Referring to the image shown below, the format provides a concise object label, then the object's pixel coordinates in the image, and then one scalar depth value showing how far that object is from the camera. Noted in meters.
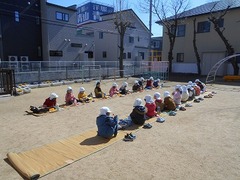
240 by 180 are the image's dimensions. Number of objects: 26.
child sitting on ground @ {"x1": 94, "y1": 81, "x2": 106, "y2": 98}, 10.23
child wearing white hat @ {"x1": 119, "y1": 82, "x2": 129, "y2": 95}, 11.34
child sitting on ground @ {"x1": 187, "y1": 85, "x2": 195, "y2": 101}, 9.69
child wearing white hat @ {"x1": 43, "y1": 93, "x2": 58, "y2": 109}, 7.93
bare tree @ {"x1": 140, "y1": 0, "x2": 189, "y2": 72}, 22.11
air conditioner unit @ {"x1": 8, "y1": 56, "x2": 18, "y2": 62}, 19.61
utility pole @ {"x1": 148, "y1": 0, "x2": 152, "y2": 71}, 20.02
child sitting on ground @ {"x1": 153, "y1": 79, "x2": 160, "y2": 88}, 13.98
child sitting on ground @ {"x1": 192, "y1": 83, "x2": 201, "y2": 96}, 10.55
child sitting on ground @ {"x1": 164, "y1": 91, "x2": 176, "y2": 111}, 7.74
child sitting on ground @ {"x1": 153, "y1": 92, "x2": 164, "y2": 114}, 7.40
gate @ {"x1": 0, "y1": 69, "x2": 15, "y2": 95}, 10.57
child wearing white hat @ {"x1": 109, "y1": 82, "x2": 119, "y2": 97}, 10.75
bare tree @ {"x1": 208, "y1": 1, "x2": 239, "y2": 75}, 18.11
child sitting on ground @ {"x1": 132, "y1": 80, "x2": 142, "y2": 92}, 12.32
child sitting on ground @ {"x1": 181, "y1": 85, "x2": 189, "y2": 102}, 9.09
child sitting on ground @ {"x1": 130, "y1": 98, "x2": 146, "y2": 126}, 5.90
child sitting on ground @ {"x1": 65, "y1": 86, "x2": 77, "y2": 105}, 8.75
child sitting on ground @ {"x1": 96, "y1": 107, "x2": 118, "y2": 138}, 4.98
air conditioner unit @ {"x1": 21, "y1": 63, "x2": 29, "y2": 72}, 14.67
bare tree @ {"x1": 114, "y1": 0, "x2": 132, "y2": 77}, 19.89
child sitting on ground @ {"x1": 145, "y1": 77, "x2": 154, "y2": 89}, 13.49
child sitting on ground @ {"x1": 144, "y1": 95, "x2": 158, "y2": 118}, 6.77
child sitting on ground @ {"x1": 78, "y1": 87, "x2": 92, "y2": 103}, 9.31
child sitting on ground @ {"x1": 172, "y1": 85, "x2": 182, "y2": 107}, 8.42
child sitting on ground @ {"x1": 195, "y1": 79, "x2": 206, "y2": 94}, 11.69
